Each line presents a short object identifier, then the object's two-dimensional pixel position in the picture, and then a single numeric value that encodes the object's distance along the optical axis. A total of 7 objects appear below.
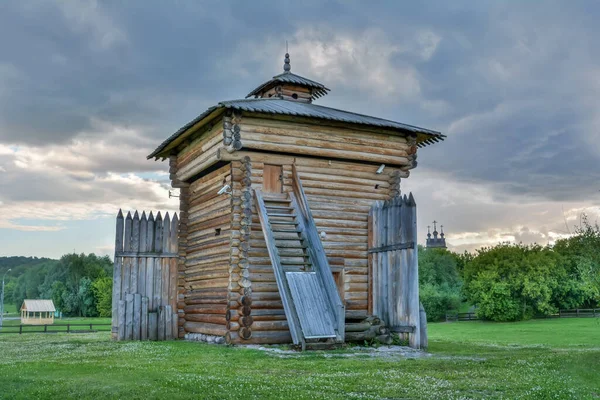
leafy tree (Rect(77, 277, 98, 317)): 93.50
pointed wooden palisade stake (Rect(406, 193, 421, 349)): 20.28
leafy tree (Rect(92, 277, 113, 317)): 85.50
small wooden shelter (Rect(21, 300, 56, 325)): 76.62
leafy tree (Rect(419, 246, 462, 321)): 67.00
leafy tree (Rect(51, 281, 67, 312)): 97.43
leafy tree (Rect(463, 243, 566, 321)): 58.72
